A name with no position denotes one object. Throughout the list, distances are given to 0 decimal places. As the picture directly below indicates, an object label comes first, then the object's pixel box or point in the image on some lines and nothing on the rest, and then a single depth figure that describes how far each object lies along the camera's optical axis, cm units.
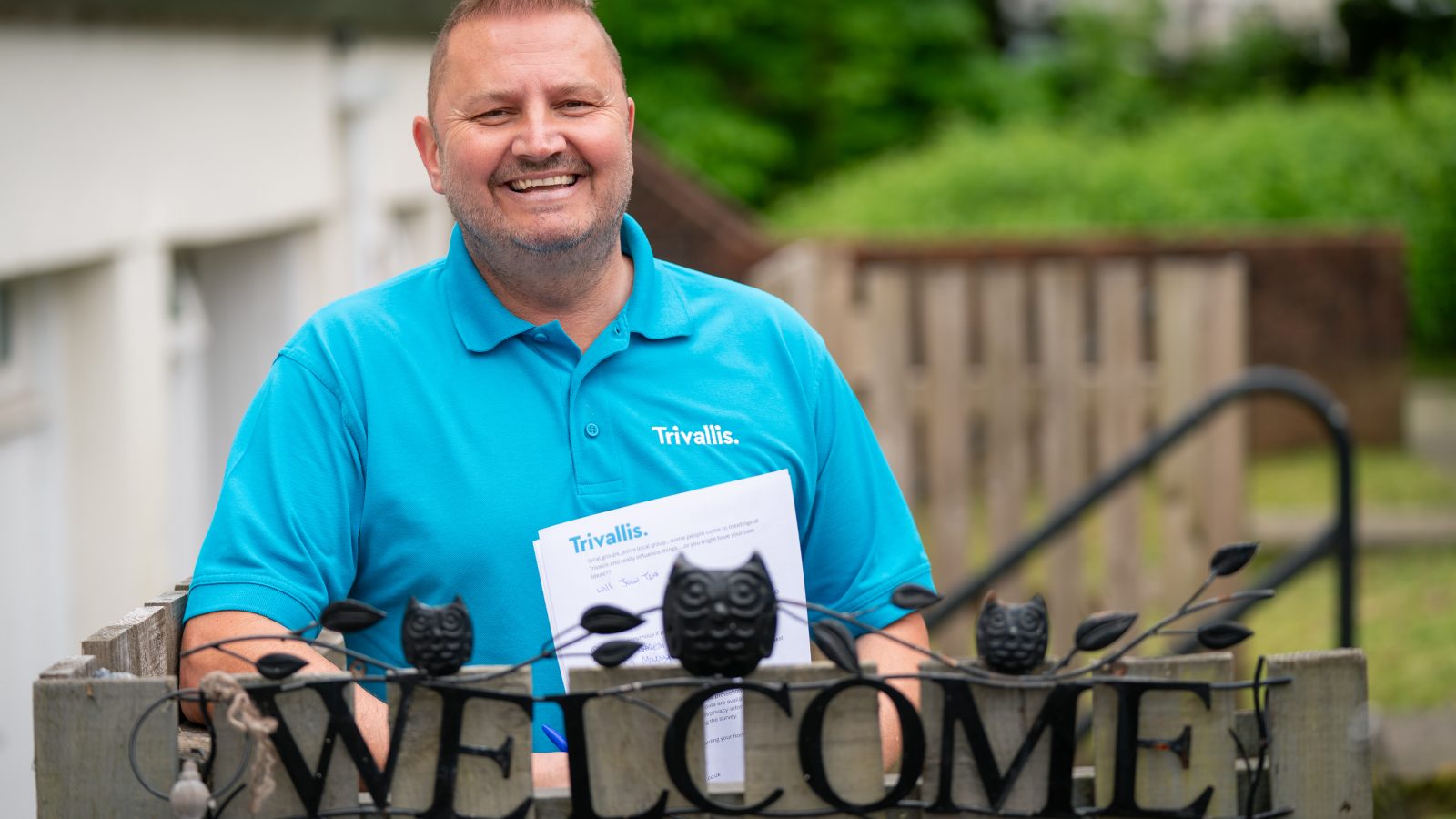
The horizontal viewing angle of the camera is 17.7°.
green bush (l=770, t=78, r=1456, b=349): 1598
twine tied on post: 352
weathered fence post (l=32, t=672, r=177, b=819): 353
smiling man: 378
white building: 525
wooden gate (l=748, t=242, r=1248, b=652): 799
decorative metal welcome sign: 352
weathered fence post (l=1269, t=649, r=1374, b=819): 357
